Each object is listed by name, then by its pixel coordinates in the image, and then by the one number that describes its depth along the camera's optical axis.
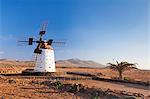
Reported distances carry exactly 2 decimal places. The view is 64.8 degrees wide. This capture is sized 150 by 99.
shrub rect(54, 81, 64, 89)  8.94
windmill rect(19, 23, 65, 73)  13.47
